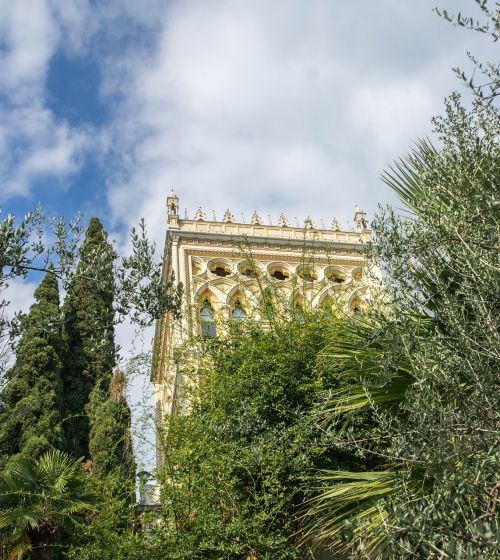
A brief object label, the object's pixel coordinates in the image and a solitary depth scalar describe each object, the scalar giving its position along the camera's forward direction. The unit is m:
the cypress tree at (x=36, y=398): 15.03
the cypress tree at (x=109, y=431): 15.65
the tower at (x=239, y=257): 18.33
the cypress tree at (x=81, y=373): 17.67
